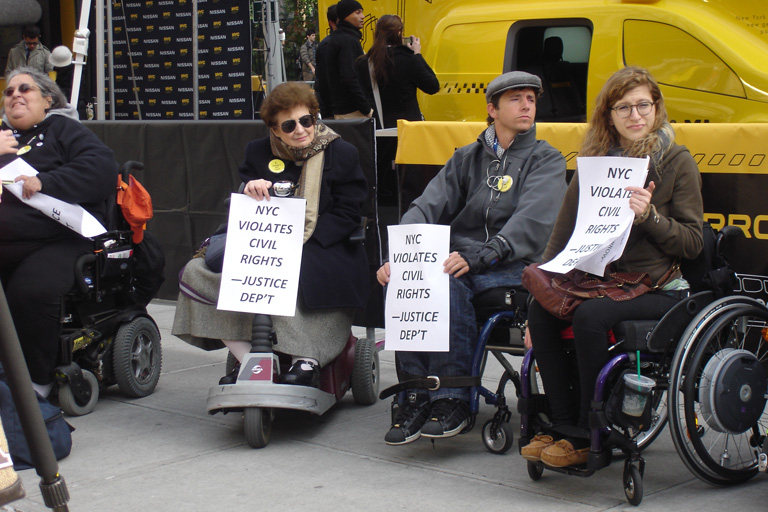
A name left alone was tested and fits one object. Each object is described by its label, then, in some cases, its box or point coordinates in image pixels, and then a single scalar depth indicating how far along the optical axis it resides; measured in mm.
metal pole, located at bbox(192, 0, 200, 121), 11440
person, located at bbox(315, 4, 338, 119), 9117
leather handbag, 3572
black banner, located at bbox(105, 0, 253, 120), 11680
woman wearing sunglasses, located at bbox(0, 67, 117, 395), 4648
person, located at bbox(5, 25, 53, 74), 13898
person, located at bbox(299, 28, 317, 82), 21188
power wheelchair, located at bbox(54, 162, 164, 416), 4820
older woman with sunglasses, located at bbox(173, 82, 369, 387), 4500
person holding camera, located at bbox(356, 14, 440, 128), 8359
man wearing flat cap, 4102
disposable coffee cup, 3328
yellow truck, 7039
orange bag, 5137
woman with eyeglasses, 3479
